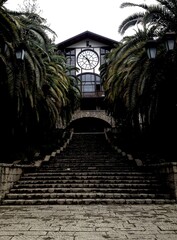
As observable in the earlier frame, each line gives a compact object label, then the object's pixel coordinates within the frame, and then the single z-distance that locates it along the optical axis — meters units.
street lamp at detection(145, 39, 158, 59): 5.60
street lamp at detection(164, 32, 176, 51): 5.36
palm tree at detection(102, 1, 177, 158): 6.99
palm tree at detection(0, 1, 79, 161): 5.97
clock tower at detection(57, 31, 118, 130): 21.46
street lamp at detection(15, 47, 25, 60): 5.65
